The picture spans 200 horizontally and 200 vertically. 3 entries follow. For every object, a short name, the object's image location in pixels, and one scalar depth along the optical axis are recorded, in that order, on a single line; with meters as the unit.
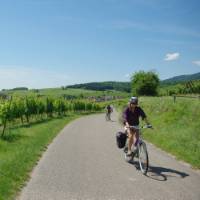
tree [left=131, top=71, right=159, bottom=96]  109.12
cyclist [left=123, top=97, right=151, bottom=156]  11.47
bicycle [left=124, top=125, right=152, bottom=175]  10.19
